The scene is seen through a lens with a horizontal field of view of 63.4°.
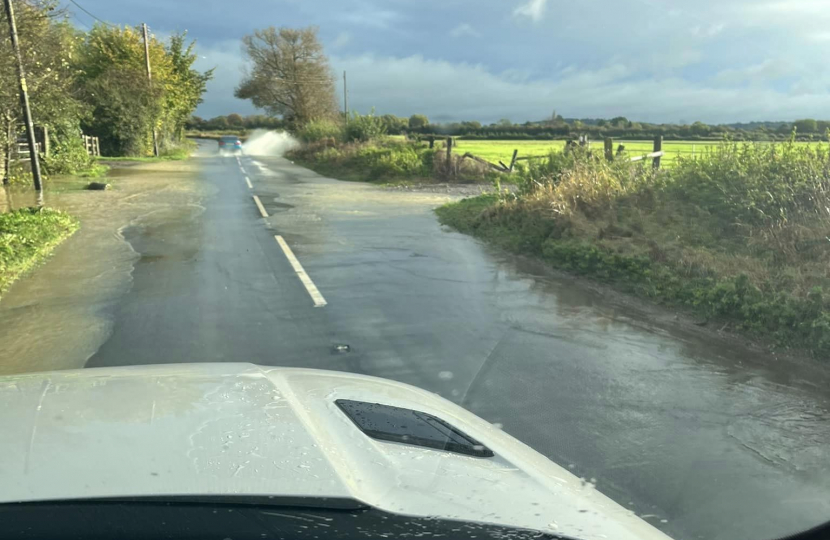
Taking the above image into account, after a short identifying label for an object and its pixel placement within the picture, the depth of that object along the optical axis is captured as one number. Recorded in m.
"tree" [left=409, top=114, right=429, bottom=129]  60.42
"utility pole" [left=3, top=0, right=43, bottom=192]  15.84
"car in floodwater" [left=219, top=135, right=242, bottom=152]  62.81
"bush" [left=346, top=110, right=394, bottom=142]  40.91
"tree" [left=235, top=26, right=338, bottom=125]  70.94
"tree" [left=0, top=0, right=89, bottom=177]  17.45
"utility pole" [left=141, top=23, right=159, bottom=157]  44.03
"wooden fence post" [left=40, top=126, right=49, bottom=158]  26.00
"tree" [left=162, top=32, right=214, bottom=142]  50.58
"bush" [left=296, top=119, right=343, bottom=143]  49.67
